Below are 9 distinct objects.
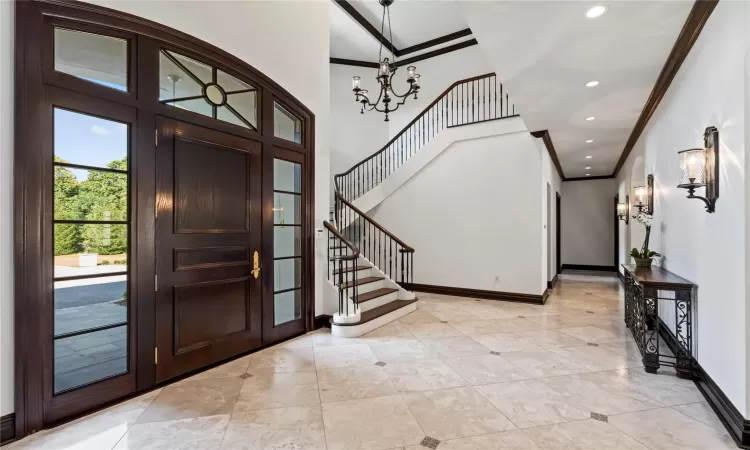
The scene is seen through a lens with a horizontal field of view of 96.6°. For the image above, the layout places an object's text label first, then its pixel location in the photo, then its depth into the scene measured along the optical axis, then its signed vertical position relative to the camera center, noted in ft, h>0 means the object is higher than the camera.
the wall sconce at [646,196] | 16.33 +1.45
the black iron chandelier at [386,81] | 16.22 +7.39
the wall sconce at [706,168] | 8.18 +1.47
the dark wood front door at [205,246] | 9.36 -0.64
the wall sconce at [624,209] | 24.06 +1.15
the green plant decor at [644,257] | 13.48 -1.30
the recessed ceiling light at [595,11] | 8.22 +5.37
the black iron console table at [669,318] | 9.98 -3.12
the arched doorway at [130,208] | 7.19 +0.48
